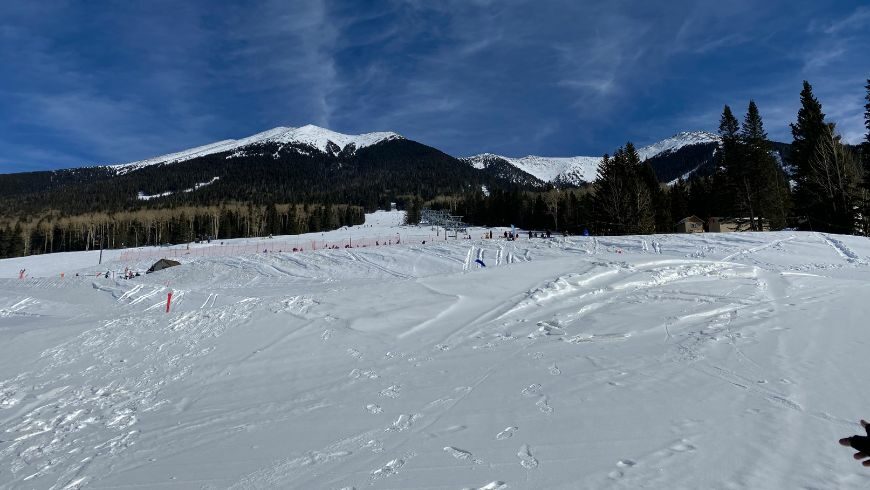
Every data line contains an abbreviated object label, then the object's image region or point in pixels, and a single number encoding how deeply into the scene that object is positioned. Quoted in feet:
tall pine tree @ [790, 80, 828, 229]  129.08
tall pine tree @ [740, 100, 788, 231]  154.40
